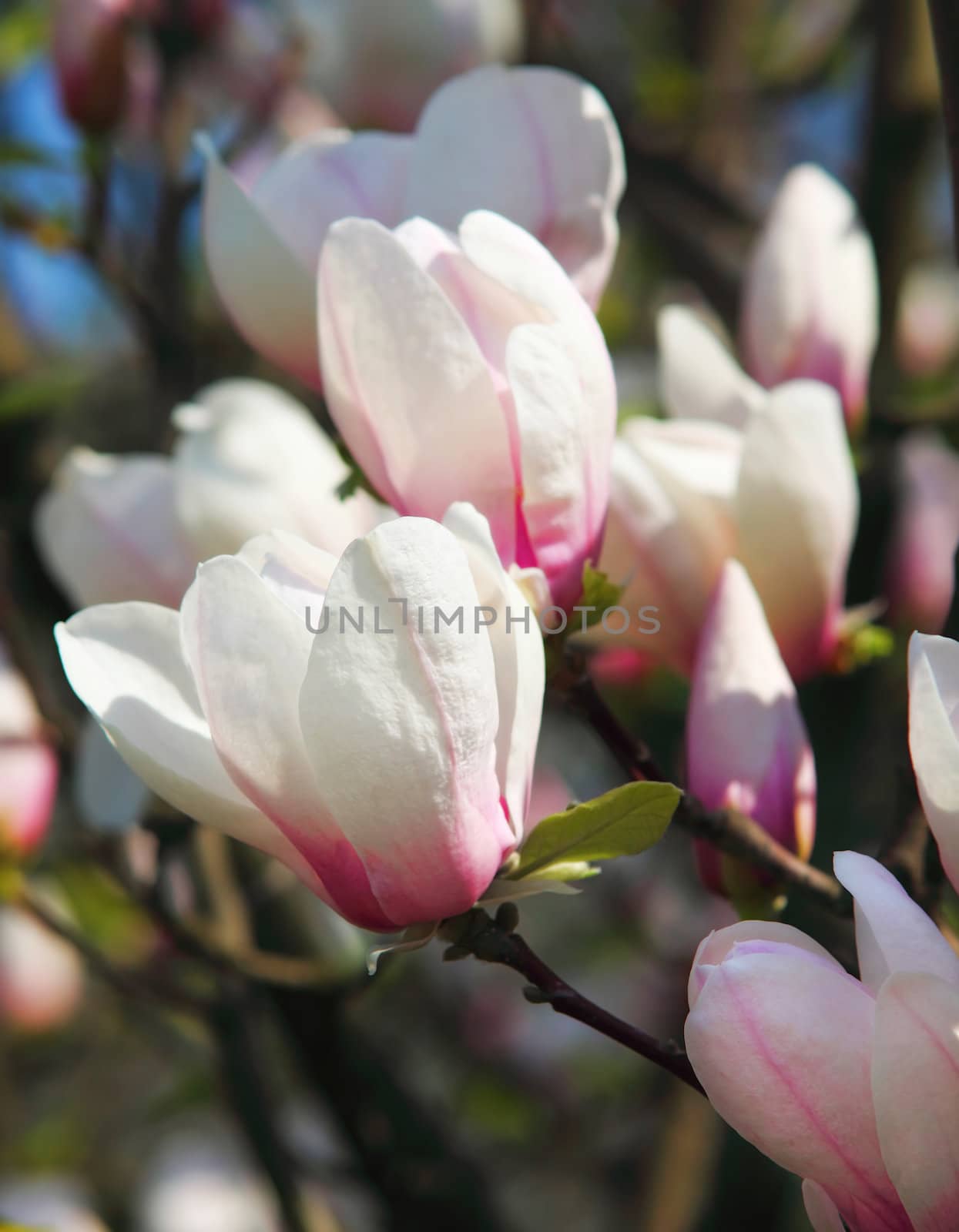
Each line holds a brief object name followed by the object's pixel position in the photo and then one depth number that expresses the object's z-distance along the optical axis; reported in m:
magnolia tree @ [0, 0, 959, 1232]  0.60
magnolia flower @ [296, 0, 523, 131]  1.30
